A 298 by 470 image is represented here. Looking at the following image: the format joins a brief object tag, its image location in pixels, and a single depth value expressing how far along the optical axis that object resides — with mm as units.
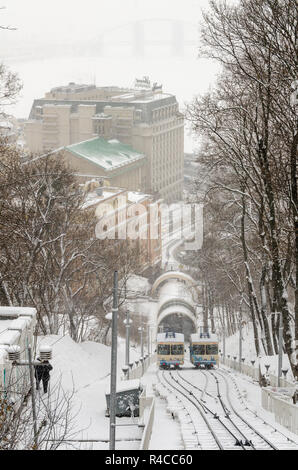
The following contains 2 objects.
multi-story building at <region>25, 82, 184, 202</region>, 190625
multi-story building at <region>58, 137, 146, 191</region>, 147375
